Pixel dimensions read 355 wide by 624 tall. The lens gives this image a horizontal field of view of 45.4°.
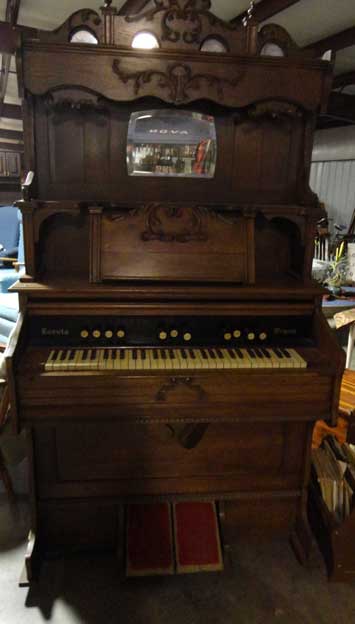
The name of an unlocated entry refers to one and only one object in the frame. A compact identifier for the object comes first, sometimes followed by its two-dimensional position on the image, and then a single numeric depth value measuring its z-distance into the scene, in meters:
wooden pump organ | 1.48
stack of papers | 1.82
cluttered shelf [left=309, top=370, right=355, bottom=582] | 1.70
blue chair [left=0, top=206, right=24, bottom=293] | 5.64
